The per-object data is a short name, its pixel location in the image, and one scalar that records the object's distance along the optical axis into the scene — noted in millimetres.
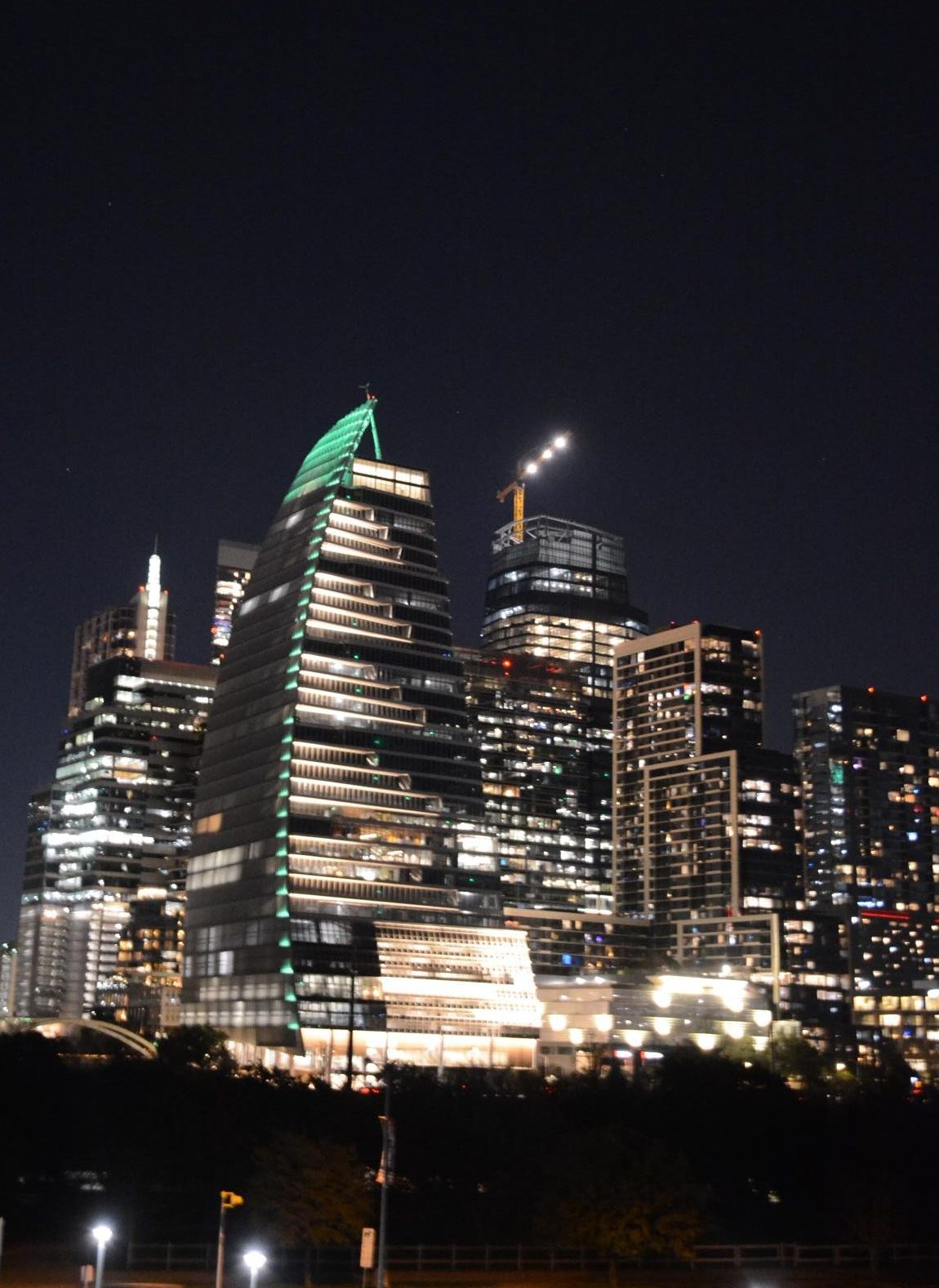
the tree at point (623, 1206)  107562
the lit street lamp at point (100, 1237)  74438
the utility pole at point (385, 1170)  85231
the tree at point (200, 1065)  186750
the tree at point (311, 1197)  104125
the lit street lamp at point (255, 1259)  76438
